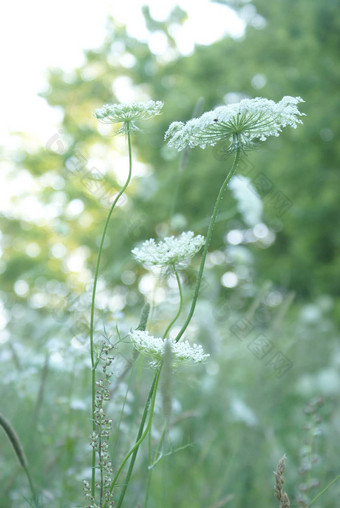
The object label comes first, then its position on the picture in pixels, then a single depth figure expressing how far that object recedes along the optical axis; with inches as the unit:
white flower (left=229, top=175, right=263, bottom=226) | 86.1
